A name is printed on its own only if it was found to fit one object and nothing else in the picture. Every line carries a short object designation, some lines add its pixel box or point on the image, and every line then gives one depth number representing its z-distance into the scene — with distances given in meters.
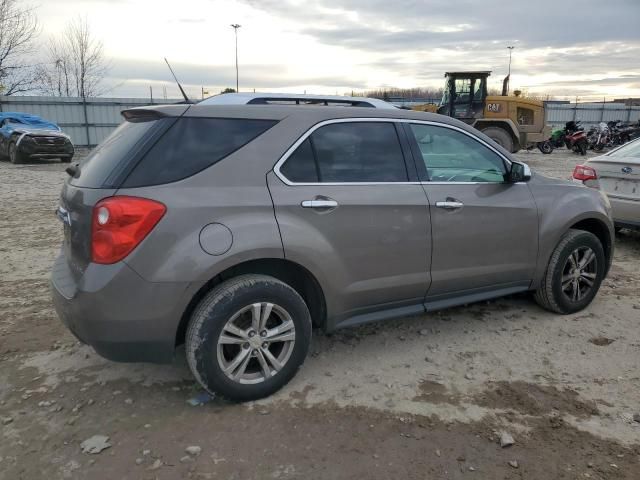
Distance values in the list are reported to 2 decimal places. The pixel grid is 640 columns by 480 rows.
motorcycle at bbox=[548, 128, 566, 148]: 25.06
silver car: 6.11
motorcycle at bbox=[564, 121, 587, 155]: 23.42
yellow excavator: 17.64
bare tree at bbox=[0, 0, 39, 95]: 27.17
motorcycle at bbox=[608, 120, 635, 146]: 25.92
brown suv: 2.76
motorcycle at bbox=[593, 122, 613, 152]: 25.28
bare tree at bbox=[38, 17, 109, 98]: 35.09
